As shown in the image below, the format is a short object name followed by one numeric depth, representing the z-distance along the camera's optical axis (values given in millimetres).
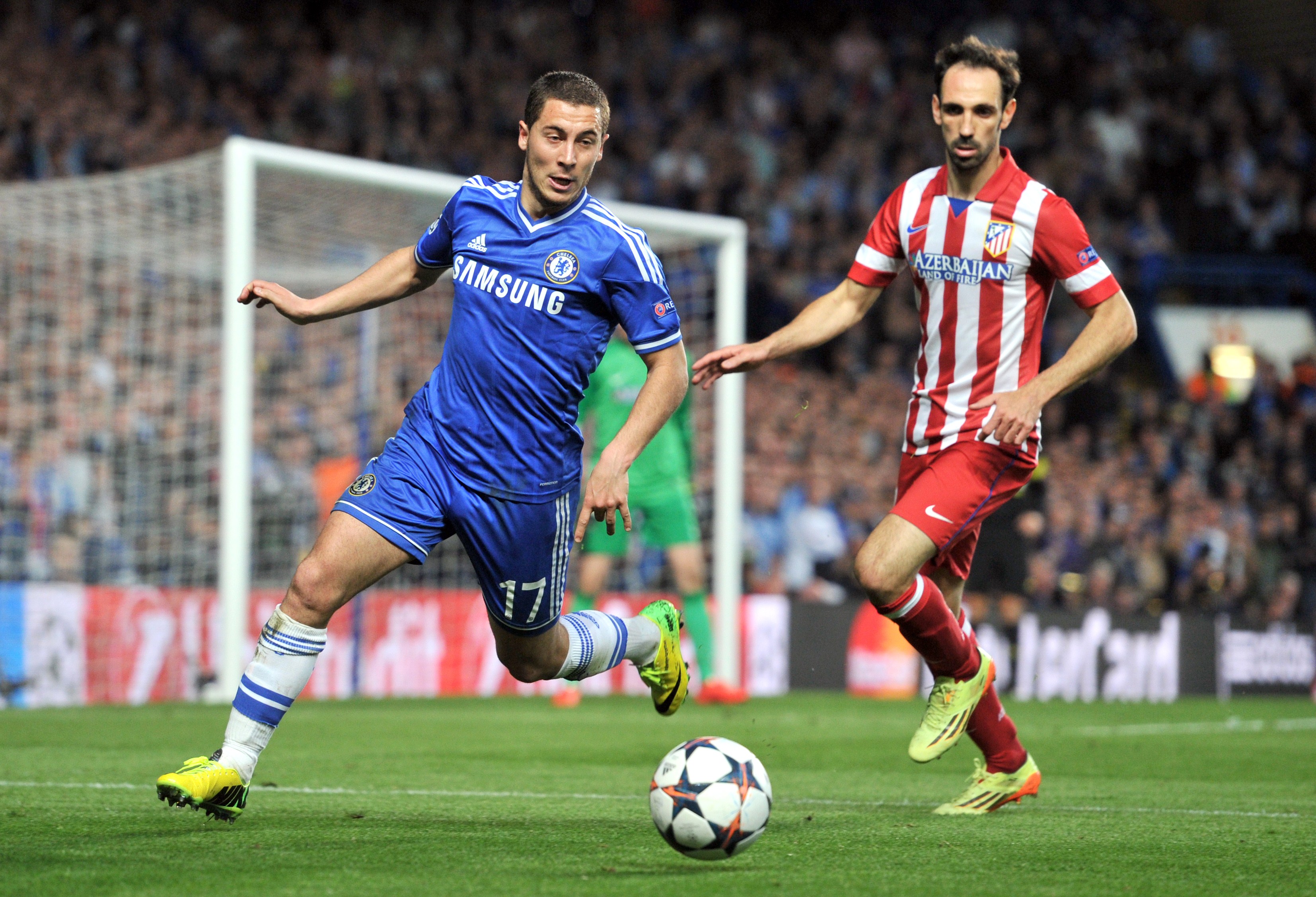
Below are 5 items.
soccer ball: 8445
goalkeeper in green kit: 22328
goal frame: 21656
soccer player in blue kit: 9766
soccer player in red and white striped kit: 10867
